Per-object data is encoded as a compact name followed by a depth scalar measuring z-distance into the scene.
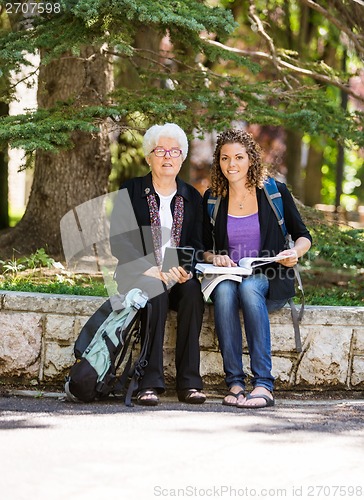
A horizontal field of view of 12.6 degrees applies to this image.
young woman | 9.21
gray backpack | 8.89
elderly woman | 9.12
